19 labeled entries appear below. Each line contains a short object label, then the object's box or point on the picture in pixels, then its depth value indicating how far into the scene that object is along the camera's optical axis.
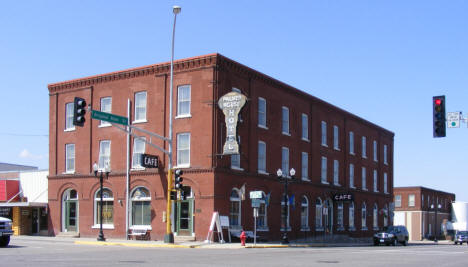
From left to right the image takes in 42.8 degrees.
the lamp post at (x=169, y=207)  32.66
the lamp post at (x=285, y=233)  37.58
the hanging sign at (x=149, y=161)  36.72
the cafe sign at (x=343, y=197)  50.47
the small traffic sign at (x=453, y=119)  23.62
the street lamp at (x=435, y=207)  89.56
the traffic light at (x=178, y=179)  31.82
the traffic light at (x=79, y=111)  24.08
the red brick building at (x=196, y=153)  37.12
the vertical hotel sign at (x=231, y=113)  35.41
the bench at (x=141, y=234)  38.38
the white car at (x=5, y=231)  27.50
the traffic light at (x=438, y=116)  22.55
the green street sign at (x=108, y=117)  27.83
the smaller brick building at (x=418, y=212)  85.50
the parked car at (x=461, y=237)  62.20
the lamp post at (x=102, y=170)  36.15
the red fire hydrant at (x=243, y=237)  32.49
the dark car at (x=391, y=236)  45.91
